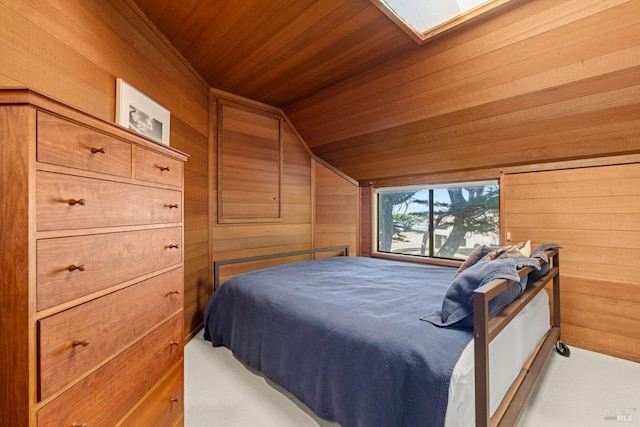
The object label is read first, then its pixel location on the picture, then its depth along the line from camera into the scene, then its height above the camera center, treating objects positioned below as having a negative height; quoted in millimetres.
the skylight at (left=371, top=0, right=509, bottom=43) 1819 +1340
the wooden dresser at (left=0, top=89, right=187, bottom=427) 660 -159
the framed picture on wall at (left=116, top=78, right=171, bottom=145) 1766 +697
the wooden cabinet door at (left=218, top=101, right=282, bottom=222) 3184 +597
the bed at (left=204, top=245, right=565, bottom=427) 1099 -615
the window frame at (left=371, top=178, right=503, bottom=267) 3037 -41
